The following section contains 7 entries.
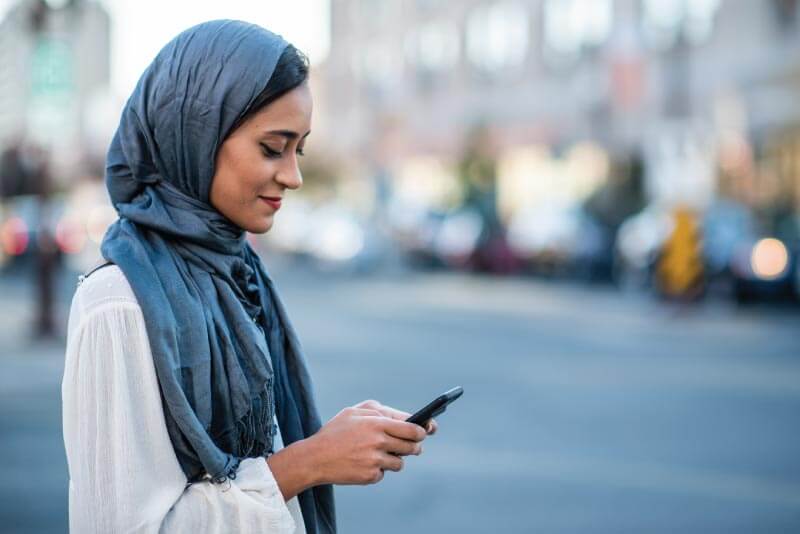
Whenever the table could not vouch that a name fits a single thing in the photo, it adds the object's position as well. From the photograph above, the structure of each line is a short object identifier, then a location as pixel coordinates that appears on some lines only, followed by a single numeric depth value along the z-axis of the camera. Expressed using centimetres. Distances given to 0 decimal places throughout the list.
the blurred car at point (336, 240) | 3117
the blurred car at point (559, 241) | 2616
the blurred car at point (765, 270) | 1912
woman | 182
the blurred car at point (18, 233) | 2512
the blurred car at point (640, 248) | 2305
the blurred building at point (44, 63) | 1312
